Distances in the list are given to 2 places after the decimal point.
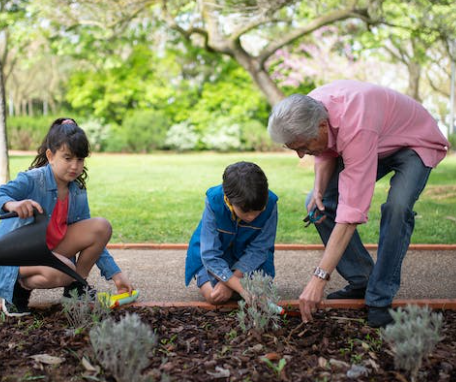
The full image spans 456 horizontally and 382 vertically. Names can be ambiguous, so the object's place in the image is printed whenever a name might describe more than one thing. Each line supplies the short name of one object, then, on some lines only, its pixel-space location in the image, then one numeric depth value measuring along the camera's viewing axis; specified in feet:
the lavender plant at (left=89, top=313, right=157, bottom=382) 6.60
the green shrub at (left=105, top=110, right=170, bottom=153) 65.16
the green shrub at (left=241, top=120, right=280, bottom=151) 65.62
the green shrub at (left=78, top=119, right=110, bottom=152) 65.63
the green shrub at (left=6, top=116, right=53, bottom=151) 64.59
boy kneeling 9.72
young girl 10.00
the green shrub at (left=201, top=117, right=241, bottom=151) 67.10
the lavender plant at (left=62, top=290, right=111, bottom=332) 8.91
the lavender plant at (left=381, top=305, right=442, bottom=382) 6.93
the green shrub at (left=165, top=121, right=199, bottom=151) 67.05
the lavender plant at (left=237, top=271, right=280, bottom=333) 8.73
